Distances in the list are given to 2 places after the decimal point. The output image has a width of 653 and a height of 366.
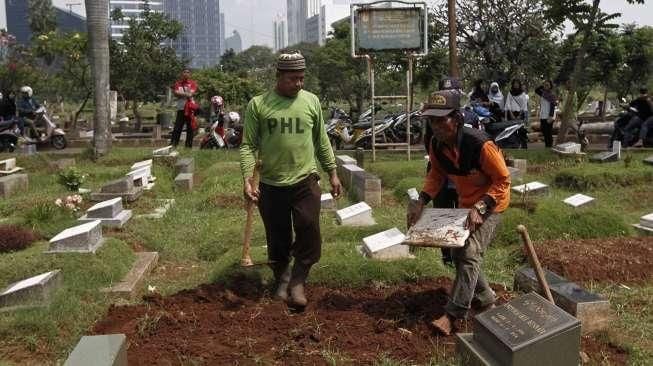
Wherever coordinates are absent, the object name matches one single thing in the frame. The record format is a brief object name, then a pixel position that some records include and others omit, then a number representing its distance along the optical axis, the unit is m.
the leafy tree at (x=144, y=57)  26.59
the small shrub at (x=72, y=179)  10.20
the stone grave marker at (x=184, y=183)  10.60
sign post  12.76
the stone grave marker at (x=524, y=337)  3.38
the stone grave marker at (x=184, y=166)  11.60
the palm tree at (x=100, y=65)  12.52
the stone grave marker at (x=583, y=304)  4.40
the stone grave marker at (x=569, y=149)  12.27
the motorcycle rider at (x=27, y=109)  16.53
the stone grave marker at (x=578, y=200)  8.48
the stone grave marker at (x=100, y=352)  3.21
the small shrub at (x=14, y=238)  6.59
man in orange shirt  4.11
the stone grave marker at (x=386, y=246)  5.84
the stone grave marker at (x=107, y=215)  7.64
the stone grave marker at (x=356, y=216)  7.43
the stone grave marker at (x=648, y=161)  11.14
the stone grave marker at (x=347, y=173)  10.12
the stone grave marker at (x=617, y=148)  11.80
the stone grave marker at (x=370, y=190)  9.09
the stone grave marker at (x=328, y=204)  8.54
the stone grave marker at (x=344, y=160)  11.58
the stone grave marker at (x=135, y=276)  5.45
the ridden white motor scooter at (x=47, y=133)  17.00
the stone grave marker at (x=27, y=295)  4.95
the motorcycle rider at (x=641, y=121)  13.65
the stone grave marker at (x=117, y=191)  9.09
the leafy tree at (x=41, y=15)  45.97
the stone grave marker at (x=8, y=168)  11.46
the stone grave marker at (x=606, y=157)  11.63
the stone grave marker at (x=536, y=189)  9.23
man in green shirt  4.81
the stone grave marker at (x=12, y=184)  10.03
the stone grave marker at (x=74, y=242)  6.02
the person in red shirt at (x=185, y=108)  14.27
